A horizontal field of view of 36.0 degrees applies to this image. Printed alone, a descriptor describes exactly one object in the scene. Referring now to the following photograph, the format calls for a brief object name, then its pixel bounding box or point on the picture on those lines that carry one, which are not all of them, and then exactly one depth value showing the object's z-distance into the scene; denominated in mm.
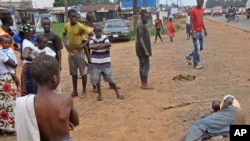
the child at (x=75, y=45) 7045
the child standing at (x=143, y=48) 7676
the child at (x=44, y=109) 2361
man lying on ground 4492
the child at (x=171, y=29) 20203
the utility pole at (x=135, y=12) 27481
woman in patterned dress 5152
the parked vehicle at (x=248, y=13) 40359
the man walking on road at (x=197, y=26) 9508
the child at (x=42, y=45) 5090
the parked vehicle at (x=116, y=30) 22531
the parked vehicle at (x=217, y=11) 66775
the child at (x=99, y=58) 6883
